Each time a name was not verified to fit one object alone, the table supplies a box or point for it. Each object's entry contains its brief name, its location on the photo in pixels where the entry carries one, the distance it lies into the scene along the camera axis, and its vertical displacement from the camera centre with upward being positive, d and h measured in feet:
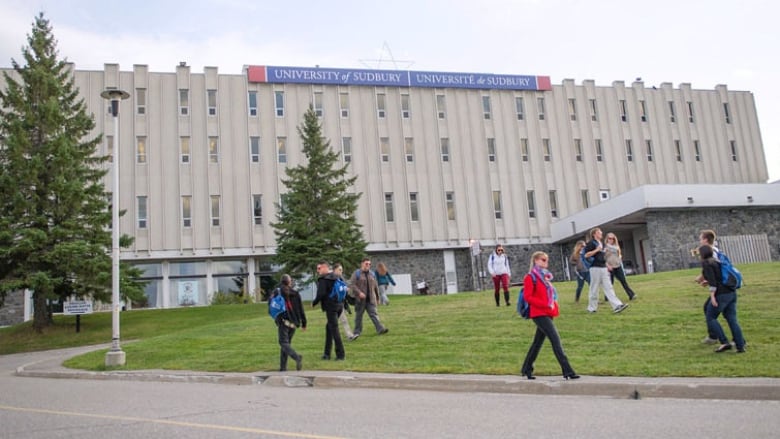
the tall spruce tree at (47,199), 80.64 +16.60
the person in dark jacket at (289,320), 39.55 -0.58
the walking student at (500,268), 57.41 +2.31
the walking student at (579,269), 51.55 +1.56
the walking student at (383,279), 69.32 +2.63
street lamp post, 50.55 +6.37
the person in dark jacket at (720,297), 32.30 -0.93
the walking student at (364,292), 46.78 +0.95
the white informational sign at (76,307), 74.49 +2.23
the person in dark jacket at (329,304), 41.04 +0.20
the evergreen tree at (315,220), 99.76 +13.79
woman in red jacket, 30.22 -0.87
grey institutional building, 126.62 +29.11
